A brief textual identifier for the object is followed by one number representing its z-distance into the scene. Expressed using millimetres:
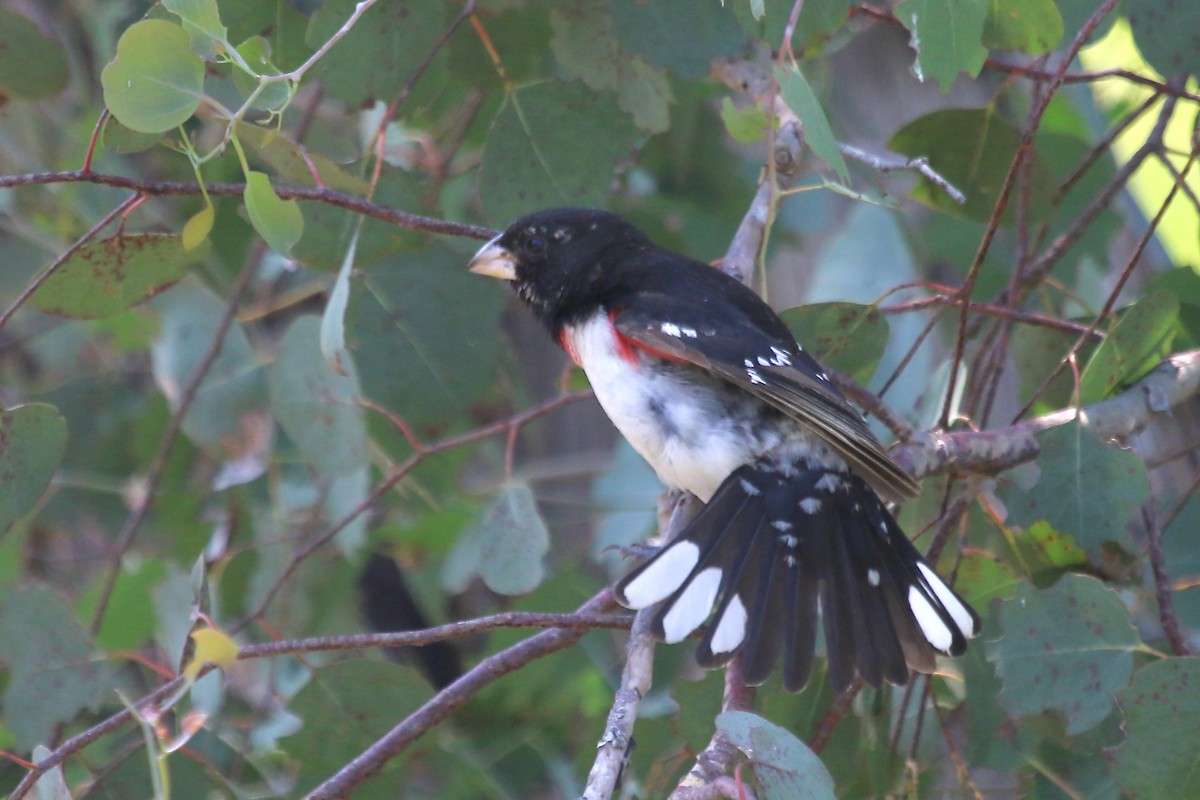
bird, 3859
